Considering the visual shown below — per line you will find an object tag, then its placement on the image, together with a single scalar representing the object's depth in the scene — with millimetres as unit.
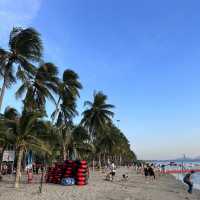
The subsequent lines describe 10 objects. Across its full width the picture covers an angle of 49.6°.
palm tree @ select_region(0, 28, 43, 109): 15001
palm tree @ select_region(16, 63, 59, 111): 17471
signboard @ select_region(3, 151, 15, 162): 22201
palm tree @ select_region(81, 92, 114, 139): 32520
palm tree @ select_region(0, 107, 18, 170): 13387
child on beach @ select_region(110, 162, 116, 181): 19565
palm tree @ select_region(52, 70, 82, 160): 26949
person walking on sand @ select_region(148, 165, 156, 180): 23400
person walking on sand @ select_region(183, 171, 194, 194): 14193
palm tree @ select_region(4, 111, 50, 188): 12763
